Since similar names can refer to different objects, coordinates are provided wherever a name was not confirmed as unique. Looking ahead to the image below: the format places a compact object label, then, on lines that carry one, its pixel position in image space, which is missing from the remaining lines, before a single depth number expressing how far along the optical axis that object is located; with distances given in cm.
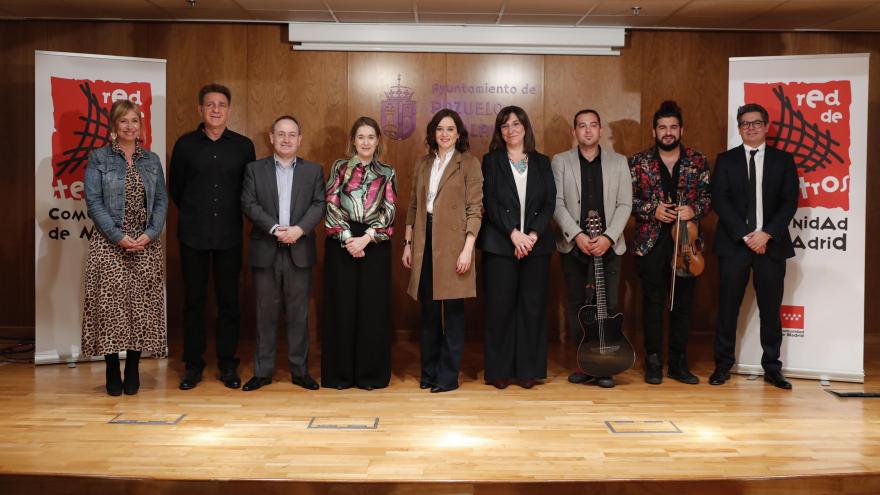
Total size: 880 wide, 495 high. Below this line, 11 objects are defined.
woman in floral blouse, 444
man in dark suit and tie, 466
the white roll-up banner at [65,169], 511
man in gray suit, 447
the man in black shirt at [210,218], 450
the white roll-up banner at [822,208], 486
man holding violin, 465
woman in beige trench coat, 447
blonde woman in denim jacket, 425
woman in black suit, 455
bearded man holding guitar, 466
